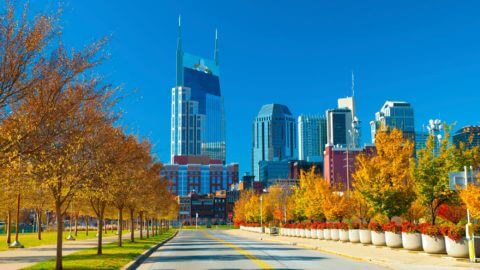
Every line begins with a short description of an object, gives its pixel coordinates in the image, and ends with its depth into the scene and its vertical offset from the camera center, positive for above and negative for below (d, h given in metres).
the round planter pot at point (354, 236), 38.28 -2.70
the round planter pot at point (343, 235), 40.97 -2.84
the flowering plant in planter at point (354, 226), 38.81 -2.02
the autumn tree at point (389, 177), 32.19 +1.22
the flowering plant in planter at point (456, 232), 22.73 -1.49
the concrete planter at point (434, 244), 24.94 -2.17
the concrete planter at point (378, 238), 32.81 -2.48
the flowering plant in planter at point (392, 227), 30.32 -1.70
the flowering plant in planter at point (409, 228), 27.36 -1.56
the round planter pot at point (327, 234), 46.14 -3.12
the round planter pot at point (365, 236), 35.78 -2.56
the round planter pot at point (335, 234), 43.38 -2.93
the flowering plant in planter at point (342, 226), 41.06 -2.14
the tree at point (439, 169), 28.77 +1.45
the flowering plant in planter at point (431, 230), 24.84 -1.52
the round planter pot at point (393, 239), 30.27 -2.37
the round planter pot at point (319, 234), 49.21 -3.28
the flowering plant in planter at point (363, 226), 37.39 -1.98
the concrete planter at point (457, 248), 22.56 -2.13
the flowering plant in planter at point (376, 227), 32.97 -1.80
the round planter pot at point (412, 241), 27.34 -2.21
